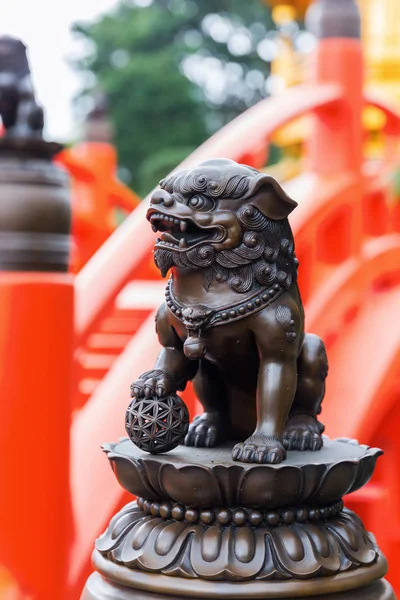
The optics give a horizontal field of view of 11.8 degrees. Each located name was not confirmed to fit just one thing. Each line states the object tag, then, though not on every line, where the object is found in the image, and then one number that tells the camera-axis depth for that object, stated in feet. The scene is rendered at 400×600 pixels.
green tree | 53.72
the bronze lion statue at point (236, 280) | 4.50
